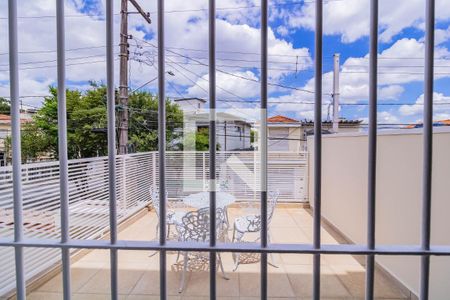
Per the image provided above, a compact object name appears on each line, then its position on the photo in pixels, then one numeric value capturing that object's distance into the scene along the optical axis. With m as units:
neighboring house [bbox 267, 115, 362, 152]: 5.81
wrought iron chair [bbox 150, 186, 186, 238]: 3.19
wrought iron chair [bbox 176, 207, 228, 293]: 2.55
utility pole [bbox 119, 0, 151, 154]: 4.94
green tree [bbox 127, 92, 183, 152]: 6.67
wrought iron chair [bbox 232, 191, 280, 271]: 2.84
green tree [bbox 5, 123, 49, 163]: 7.54
